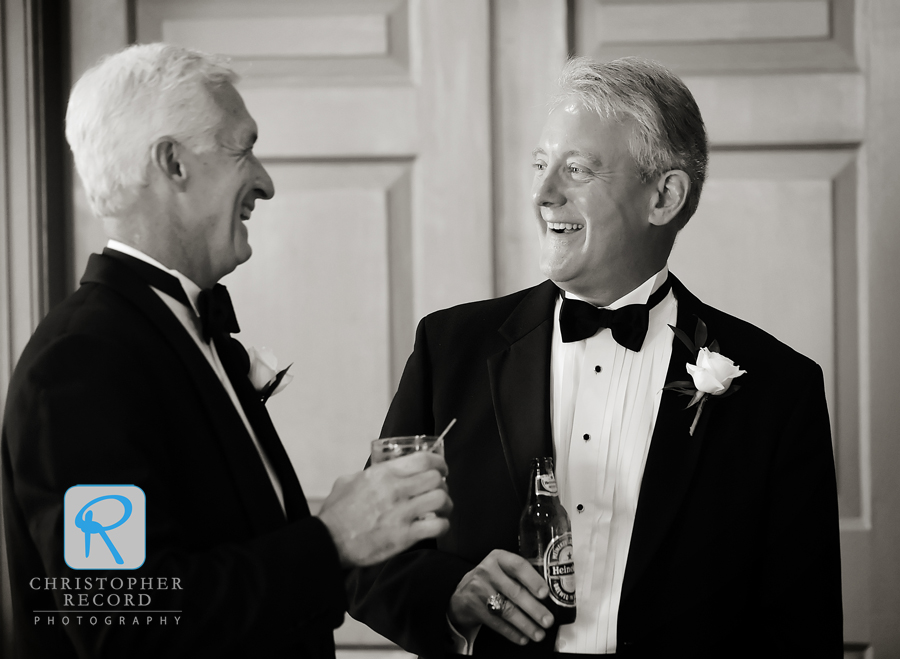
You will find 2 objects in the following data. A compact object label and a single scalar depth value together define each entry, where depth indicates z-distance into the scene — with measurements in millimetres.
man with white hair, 2854
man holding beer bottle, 3286
